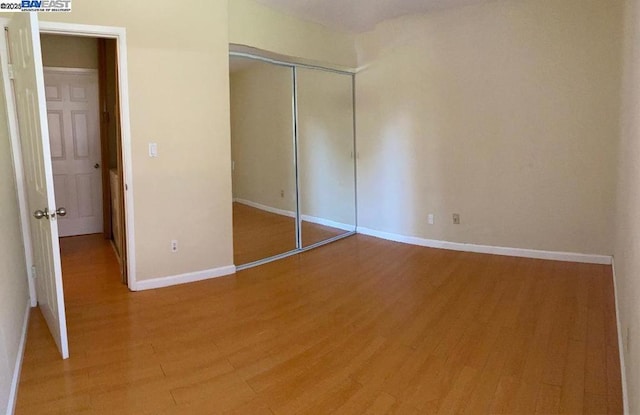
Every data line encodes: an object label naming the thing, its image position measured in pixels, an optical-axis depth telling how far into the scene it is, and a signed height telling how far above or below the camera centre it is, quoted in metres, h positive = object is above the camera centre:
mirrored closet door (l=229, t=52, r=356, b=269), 4.60 -0.04
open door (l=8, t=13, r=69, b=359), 2.43 +0.00
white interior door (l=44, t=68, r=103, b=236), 5.77 +0.13
